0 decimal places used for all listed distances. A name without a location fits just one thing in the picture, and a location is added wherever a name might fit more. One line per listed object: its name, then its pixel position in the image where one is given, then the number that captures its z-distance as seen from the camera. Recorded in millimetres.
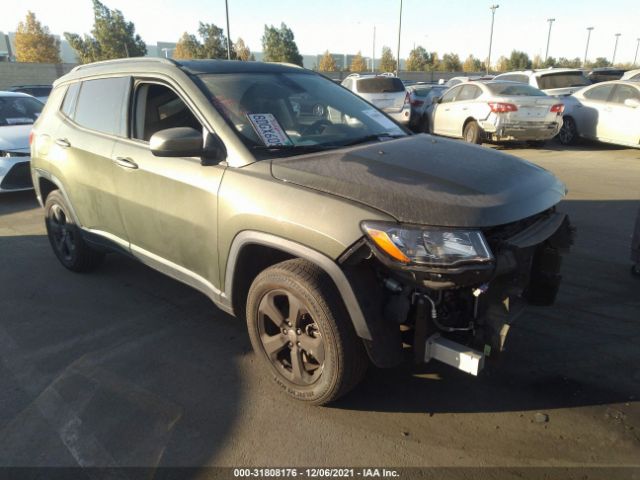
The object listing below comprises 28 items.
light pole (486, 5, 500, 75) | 48556
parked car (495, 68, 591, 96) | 13749
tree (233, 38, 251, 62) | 54688
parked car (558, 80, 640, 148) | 10242
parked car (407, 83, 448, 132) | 14188
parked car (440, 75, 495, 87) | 19472
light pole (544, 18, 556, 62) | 64562
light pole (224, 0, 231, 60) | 28912
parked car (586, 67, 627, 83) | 18109
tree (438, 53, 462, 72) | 63062
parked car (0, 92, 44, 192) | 7621
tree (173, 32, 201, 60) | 46375
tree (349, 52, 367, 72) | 62962
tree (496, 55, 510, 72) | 66469
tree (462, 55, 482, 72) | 71188
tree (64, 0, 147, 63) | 41344
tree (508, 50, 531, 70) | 63781
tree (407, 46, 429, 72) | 61594
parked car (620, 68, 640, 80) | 14793
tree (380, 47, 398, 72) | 61094
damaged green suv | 2318
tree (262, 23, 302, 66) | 48219
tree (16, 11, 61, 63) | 44750
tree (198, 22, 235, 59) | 45078
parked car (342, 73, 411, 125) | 14141
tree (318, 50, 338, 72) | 61297
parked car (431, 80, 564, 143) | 10539
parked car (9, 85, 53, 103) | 15320
